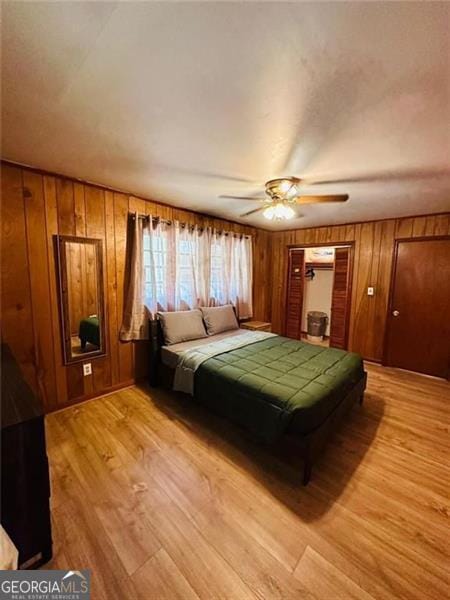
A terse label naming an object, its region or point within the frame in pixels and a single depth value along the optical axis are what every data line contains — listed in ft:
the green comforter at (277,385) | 5.81
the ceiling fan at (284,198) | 7.49
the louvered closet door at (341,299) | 13.98
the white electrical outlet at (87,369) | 8.95
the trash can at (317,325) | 17.90
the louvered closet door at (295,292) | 16.12
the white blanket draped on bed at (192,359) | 8.20
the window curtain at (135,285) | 9.71
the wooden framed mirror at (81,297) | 8.21
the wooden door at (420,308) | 11.31
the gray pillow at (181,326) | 10.00
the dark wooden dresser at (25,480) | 3.66
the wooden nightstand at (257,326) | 13.65
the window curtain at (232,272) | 12.92
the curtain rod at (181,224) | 9.79
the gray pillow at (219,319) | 11.57
